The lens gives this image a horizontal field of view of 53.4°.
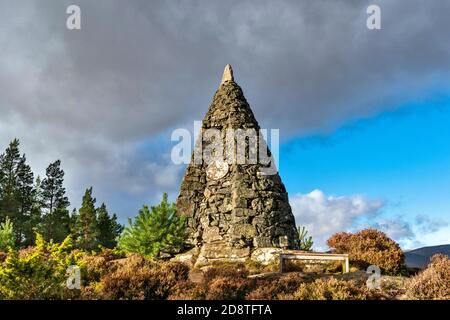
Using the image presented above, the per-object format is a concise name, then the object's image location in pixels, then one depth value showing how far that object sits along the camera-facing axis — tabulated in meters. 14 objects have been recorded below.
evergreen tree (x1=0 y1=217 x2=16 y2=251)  27.06
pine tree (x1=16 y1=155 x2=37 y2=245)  43.38
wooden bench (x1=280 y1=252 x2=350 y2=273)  16.95
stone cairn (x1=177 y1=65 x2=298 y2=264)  20.97
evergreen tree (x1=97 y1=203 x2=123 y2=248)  43.34
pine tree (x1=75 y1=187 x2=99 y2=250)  41.84
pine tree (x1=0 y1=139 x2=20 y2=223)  41.38
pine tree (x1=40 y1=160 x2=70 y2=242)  44.97
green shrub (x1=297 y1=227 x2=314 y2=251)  24.46
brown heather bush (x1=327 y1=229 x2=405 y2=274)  17.30
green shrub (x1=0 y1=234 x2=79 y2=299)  11.61
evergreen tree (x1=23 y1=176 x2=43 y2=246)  41.22
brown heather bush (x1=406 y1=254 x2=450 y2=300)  11.55
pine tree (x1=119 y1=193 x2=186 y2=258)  20.91
